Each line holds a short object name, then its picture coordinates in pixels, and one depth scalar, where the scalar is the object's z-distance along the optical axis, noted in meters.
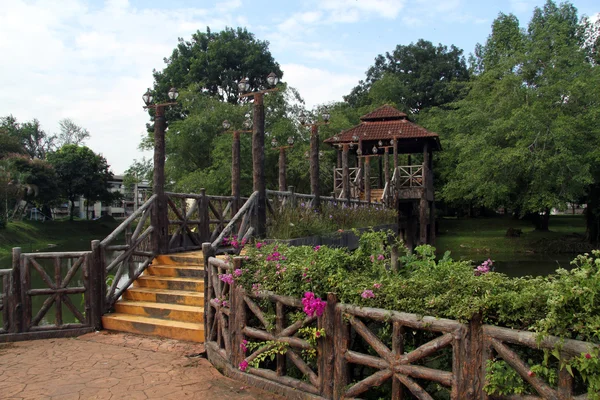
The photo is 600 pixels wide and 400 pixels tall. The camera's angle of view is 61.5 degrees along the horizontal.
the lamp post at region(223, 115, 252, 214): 10.12
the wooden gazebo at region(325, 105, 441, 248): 20.48
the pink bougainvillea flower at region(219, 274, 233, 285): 5.07
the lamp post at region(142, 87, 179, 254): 8.31
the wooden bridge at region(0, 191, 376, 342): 6.57
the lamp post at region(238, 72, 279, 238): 8.14
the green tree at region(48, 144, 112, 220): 40.75
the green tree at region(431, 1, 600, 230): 22.02
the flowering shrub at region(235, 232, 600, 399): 2.89
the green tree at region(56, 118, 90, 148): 53.66
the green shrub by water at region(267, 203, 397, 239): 8.56
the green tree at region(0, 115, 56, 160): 49.62
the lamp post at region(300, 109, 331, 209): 11.39
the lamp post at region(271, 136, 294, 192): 14.34
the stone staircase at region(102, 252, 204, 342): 6.53
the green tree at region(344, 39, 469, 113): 36.28
